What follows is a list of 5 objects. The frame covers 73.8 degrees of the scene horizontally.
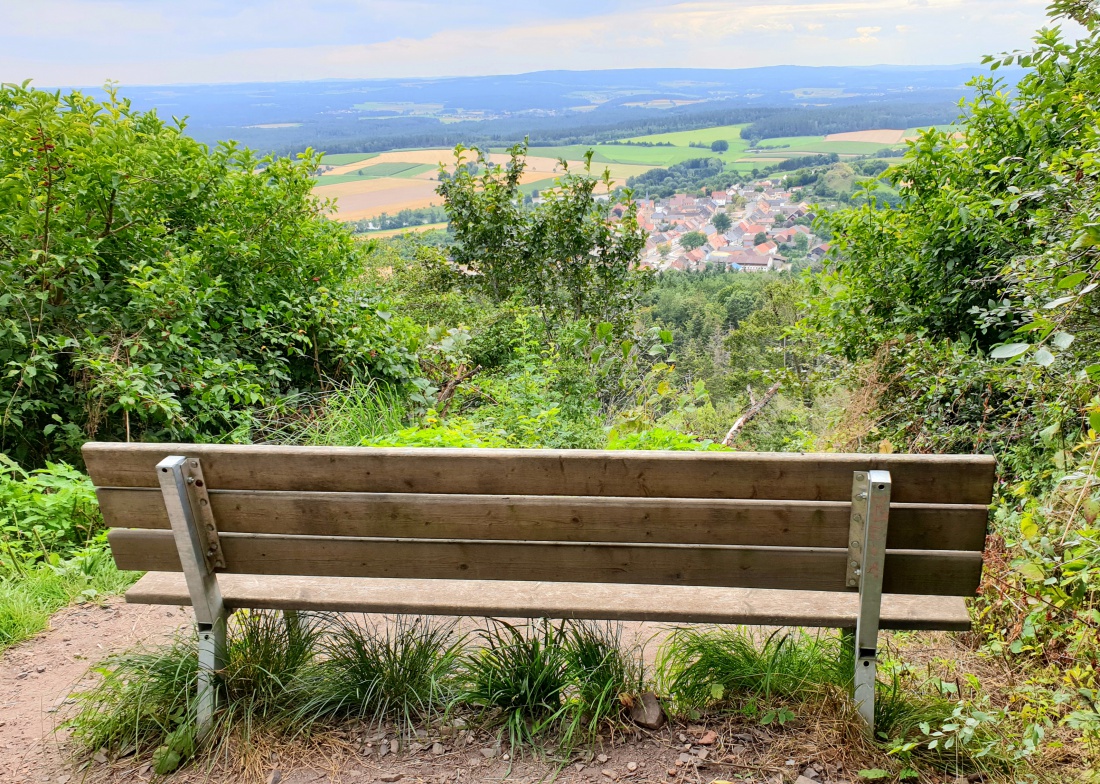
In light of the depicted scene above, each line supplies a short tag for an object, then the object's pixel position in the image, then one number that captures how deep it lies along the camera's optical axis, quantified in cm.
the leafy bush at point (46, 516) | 372
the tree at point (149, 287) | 443
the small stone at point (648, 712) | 215
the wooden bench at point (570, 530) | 183
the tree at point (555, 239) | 1289
